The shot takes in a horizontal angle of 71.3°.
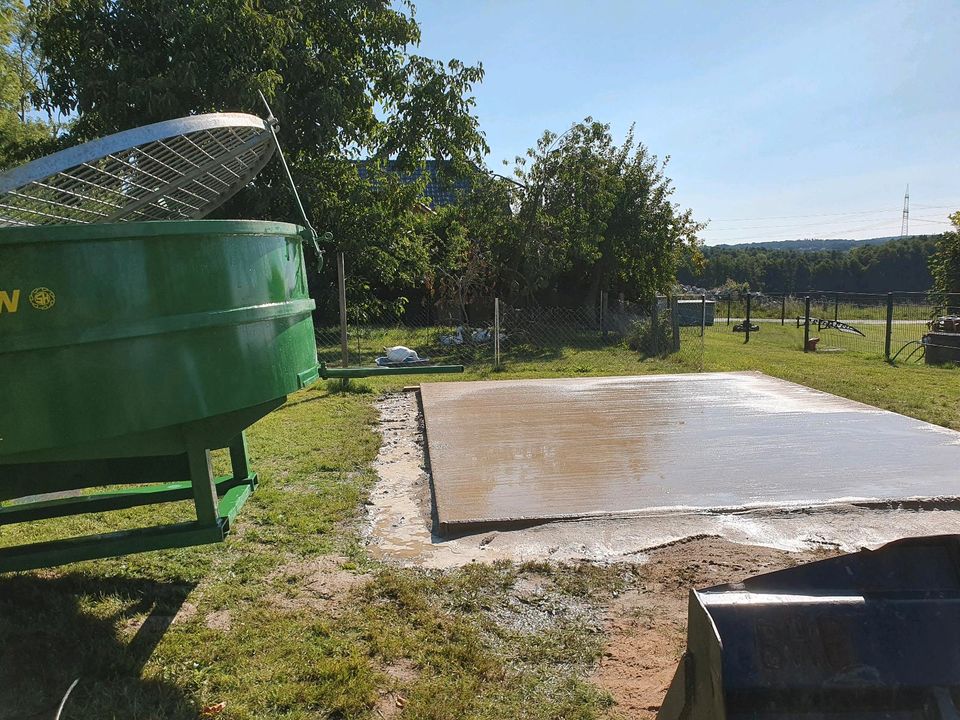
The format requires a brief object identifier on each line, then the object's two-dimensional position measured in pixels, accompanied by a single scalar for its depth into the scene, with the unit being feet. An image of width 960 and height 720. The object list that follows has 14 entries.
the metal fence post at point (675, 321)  48.04
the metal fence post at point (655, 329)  48.16
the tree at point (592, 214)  56.65
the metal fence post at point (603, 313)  59.93
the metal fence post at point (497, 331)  40.52
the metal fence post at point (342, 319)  32.45
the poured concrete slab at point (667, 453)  16.29
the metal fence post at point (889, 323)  45.83
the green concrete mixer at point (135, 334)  7.73
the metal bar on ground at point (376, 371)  15.84
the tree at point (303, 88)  39.55
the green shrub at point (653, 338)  48.11
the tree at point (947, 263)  57.62
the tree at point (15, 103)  45.80
